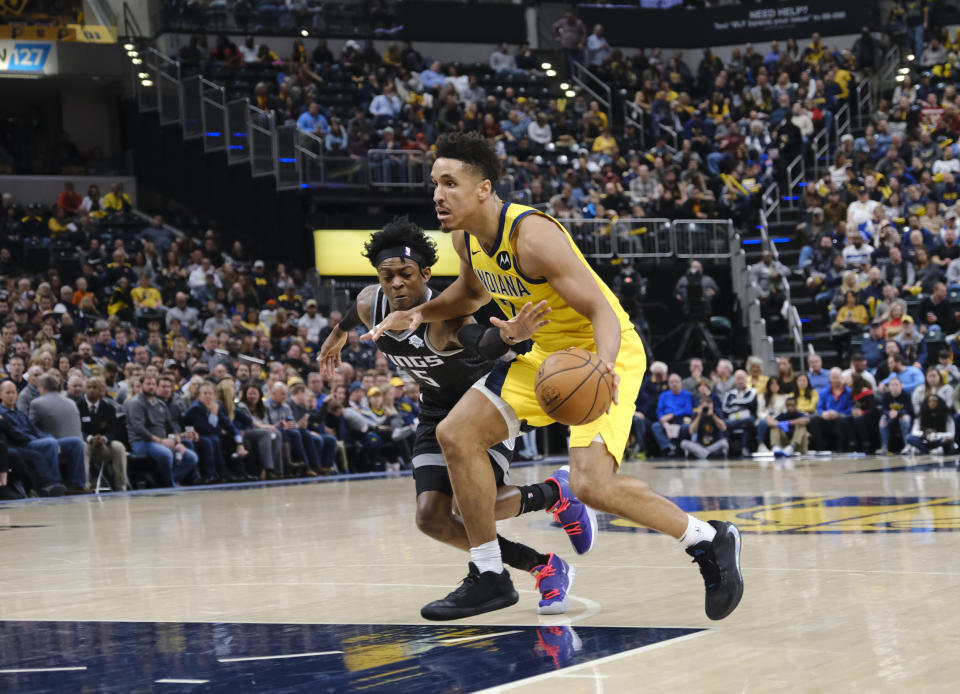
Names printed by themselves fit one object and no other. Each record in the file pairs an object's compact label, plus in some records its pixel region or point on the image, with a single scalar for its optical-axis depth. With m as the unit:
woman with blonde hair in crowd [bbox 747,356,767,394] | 16.58
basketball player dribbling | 4.37
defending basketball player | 5.12
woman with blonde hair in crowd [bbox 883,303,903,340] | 16.99
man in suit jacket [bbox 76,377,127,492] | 12.62
